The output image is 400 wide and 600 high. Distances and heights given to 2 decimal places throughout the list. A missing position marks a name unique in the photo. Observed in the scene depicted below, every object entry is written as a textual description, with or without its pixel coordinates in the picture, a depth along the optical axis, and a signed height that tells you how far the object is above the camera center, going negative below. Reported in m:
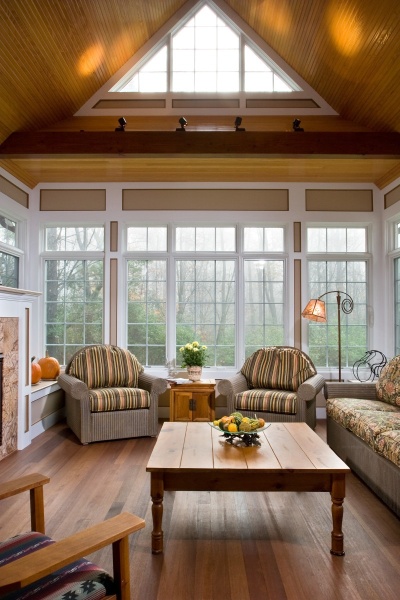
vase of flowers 5.30 -0.53
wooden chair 1.24 -0.71
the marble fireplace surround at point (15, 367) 4.09 -0.49
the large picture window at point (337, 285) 5.99 +0.39
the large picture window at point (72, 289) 6.04 +0.34
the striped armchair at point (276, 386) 4.49 -0.75
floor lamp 5.31 +0.04
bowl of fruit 2.93 -0.73
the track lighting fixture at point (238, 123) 4.75 +1.99
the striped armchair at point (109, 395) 4.54 -0.81
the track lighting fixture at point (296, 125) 4.80 +1.99
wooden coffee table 2.44 -0.87
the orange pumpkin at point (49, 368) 5.46 -0.64
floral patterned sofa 2.91 -0.83
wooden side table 5.11 -0.96
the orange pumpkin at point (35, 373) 5.09 -0.65
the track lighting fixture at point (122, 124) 4.70 +1.97
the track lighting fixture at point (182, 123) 4.77 +2.00
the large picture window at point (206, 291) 6.01 +0.31
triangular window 5.59 +3.04
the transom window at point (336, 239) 6.10 +1.01
